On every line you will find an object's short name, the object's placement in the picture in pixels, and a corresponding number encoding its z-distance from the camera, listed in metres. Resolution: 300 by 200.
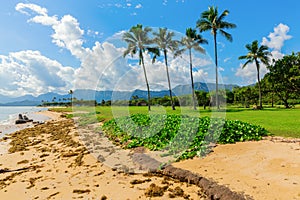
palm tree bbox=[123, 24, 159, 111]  28.67
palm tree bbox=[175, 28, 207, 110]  29.85
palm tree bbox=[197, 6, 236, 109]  31.41
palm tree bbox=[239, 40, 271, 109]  39.19
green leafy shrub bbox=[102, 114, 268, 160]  9.47
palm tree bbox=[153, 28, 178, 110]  31.42
